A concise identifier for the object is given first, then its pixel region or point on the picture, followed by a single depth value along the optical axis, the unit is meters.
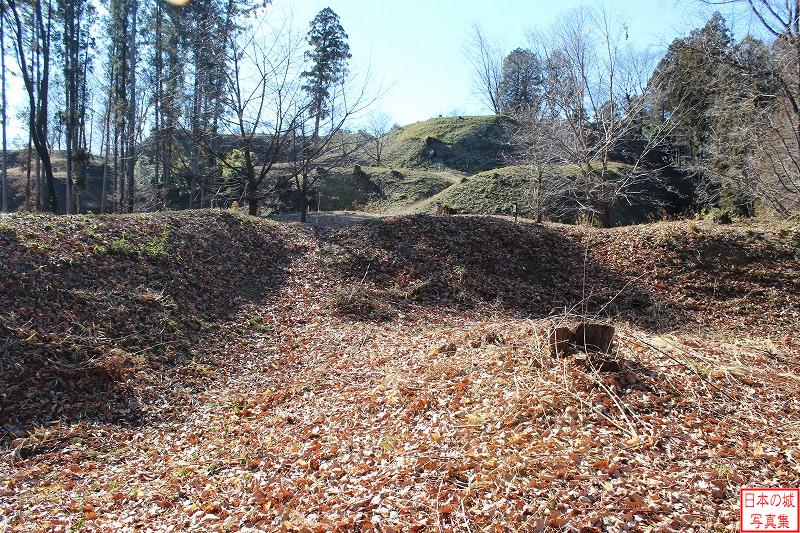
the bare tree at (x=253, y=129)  14.15
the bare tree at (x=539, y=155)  16.30
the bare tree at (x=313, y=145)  14.87
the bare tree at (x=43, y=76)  15.16
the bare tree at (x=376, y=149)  33.48
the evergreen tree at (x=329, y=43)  27.85
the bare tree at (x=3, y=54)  15.62
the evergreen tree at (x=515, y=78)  38.84
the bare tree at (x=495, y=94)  41.97
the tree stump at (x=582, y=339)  5.38
